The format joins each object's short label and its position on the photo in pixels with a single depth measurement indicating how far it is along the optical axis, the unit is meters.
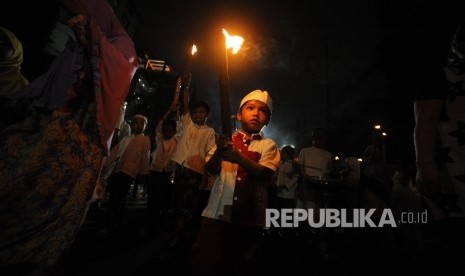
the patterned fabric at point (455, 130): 1.99
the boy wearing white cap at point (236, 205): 2.36
